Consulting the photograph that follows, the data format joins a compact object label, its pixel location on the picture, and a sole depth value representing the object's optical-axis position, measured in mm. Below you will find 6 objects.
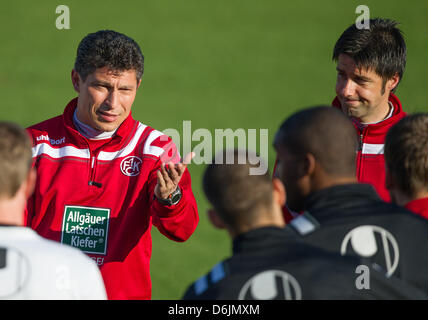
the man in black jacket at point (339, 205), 5973
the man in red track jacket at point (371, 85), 9211
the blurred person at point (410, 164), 6672
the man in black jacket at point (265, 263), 5309
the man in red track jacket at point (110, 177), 8461
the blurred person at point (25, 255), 5402
